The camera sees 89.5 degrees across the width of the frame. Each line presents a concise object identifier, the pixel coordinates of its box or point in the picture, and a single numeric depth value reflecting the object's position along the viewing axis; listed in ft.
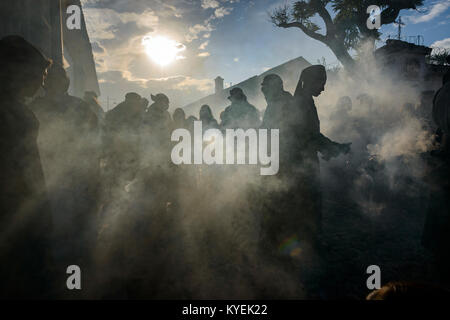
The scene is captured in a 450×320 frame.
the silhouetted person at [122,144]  13.29
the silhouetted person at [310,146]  9.95
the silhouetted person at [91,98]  20.12
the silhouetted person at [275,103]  10.43
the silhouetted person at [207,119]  22.44
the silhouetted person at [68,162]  10.18
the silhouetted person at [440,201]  8.30
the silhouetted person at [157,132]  14.76
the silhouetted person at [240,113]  19.01
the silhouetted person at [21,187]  5.39
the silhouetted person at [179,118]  20.90
